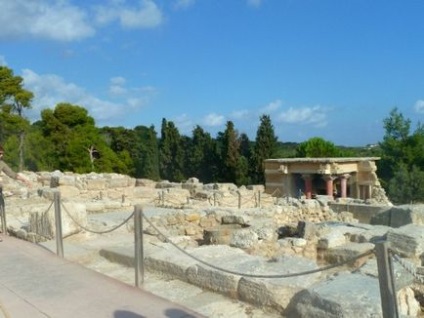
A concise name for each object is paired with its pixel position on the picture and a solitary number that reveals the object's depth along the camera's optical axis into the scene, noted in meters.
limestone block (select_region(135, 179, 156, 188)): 23.75
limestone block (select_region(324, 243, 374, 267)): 6.87
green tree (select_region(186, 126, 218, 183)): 40.94
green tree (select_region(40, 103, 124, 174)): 38.19
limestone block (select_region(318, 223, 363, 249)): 8.02
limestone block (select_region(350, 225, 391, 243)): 8.28
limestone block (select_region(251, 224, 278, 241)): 8.92
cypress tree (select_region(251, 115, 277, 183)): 37.66
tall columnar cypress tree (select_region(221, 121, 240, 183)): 38.16
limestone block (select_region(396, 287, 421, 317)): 4.95
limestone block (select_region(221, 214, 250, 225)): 11.12
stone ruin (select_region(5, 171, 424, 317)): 4.45
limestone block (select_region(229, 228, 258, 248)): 8.24
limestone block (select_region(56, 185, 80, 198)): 17.55
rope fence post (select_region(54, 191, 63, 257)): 7.41
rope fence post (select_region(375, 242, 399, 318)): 3.23
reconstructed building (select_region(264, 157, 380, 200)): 29.59
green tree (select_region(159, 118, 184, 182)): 42.34
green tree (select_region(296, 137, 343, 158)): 41.97
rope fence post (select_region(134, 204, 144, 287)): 5.65
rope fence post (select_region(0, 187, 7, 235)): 9.71
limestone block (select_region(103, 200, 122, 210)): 14.00
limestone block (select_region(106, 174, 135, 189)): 20.30
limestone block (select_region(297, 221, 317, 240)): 8.76
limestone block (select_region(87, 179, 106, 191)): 18.94
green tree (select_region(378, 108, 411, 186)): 39.19
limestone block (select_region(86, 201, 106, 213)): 13.38
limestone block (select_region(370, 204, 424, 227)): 11.76
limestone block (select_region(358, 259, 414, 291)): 4.76
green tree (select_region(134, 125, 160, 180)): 42.91
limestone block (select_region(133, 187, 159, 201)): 18.53
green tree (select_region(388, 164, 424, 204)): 32.59
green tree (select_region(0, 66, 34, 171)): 33.75
